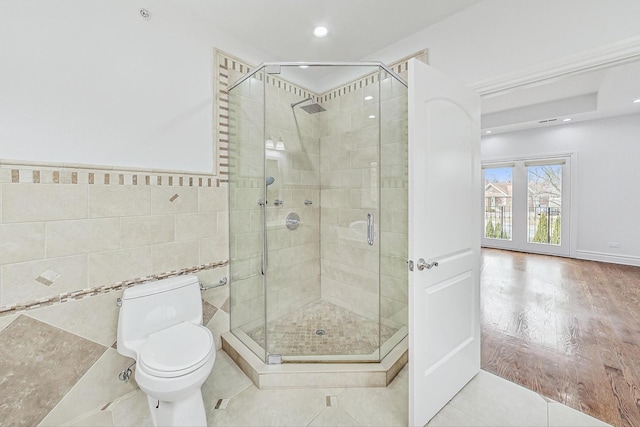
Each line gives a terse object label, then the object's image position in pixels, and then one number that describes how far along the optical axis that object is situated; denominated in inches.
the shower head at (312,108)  105.1
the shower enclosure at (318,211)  86.4
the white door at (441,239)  56.2
